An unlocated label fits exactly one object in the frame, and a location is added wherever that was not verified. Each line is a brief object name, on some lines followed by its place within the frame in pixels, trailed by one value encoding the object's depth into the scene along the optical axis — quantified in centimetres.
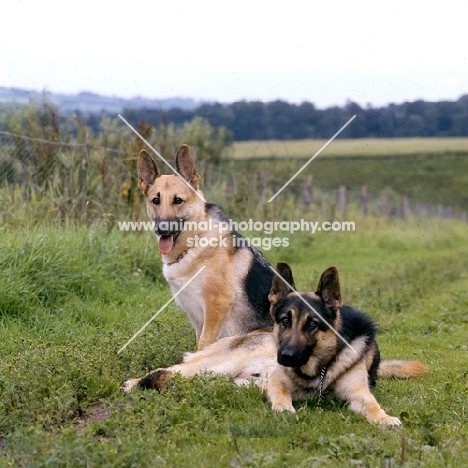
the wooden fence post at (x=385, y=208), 2798
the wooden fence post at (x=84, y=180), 1176
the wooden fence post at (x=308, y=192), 2290
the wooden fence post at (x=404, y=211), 3330
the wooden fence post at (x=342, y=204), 2572
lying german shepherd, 561
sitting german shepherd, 700
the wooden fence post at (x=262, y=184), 1867
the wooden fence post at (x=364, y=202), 2812
